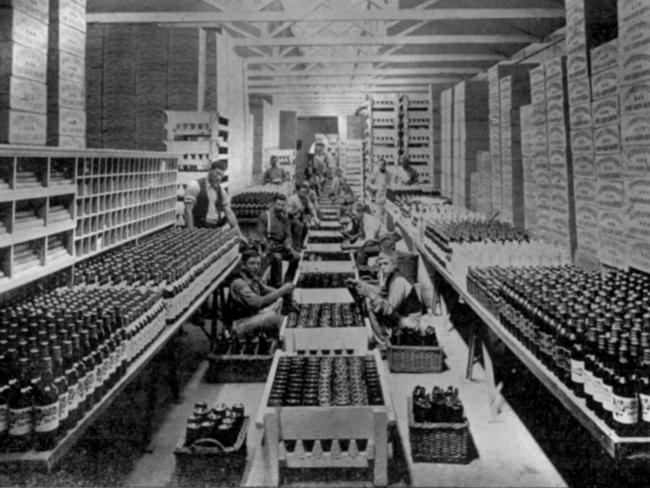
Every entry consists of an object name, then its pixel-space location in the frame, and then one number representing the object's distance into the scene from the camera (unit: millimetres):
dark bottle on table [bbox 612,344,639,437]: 2754
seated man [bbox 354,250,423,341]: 6574
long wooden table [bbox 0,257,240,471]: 2684
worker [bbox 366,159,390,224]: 15250
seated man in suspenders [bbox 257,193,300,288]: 9672
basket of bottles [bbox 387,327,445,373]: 6215
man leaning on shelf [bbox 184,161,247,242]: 9102
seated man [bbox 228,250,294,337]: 6625
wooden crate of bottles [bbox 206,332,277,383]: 5980
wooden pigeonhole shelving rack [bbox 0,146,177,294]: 4211
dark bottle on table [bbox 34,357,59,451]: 2764
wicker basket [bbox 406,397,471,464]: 4324
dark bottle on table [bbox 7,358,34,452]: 2732
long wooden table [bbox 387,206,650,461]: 2703
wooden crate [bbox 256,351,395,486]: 3570
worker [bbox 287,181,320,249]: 11422
